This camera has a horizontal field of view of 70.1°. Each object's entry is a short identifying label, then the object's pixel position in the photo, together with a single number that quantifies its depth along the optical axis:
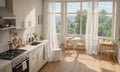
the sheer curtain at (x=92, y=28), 4.12
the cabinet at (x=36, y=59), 2.60
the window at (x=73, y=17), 4.69
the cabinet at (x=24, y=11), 2.61
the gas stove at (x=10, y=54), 2.10
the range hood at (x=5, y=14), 2.17
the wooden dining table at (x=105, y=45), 3.89
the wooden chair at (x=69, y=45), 4.67
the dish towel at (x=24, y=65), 2.28
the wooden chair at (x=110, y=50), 3.83
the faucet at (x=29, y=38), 3.26
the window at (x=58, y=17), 4.72
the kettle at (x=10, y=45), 2.58
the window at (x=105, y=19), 4.33
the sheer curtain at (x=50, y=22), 4.05
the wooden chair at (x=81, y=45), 4.49
